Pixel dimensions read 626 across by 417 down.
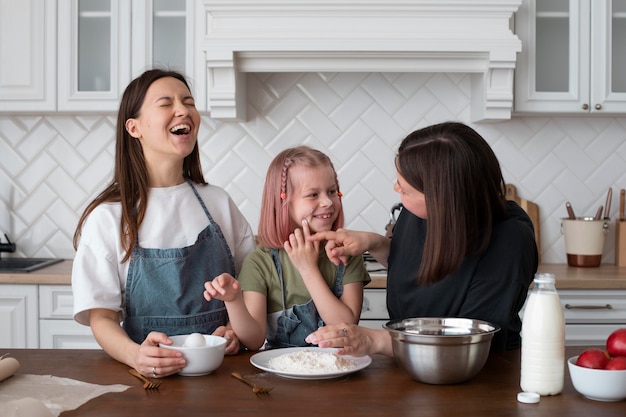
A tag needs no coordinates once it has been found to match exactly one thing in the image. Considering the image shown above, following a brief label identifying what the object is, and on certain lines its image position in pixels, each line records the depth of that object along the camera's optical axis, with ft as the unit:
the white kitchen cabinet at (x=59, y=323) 9.93
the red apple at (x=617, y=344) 4.73
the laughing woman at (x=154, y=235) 5.97
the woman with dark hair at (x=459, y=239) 5.59
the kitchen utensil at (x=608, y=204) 11.40
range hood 10.19
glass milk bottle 4.66
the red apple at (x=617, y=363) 4.57
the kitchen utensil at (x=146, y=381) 4.82
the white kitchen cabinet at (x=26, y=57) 10.75
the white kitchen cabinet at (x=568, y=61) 10.76
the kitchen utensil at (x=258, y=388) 4.69
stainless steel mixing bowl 4.77
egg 5.16
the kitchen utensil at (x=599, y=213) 11.26
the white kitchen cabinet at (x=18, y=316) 9.92
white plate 4.97
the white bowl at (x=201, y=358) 5.02
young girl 6.08
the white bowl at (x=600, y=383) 4.53
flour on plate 5.04
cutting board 11.57
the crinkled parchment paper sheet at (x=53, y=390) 4.51
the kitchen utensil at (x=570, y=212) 11.28
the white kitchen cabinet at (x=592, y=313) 9.96
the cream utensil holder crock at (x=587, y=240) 11.07
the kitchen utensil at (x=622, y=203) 11.43
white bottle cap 4.53
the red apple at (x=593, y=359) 4.64
